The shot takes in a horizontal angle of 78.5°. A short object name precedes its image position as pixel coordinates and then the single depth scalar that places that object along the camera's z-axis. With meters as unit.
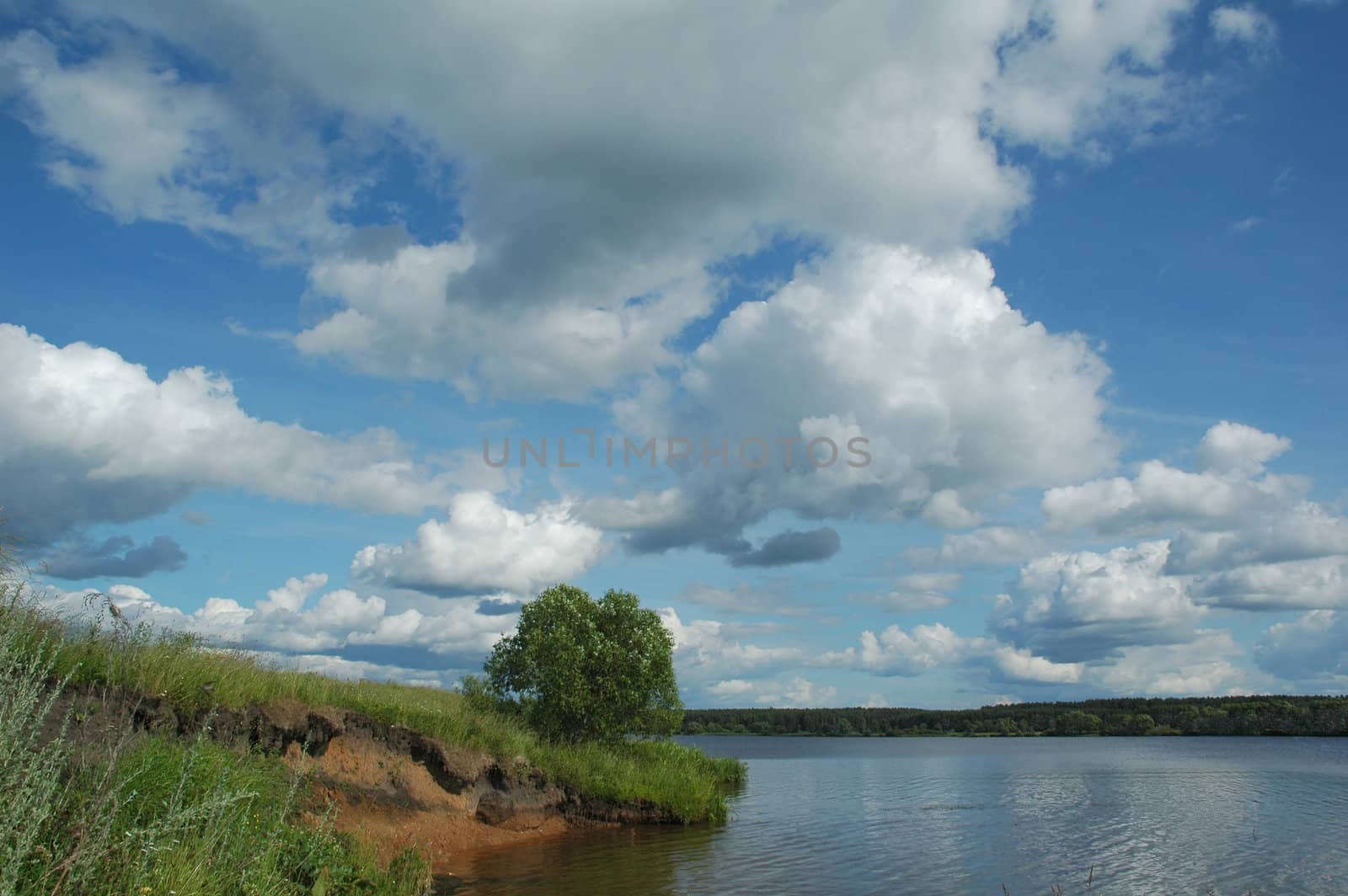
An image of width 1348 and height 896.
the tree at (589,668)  35.25
